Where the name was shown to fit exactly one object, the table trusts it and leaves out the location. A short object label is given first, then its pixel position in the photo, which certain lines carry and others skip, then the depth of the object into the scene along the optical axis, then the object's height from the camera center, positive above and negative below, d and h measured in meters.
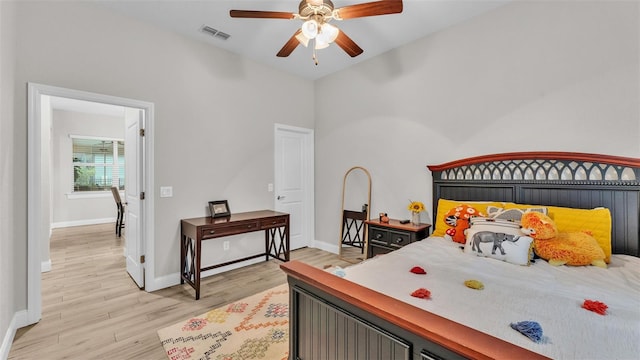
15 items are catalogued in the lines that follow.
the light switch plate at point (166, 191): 3.17 -0.08
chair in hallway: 5.80 -0.65
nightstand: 3.04 -0.62
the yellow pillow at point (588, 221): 1.98 -0.32
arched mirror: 4.01 -0.45
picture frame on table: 3.49 -0.33
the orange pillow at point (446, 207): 2.59 -0.27
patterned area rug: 2.02 -1.25
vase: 3.22 -0.44
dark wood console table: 2.97 -0.56
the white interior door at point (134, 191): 3.15 -0.09
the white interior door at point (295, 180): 4.45 +0.05
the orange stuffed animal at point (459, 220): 2.43 -0.36
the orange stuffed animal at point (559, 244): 1.85 -0.45
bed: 1.00 -0.60
